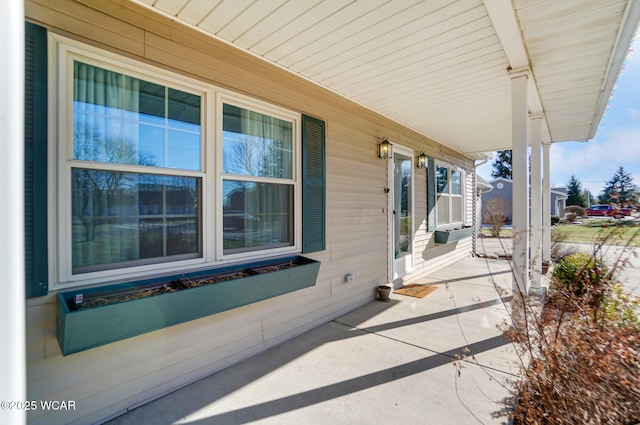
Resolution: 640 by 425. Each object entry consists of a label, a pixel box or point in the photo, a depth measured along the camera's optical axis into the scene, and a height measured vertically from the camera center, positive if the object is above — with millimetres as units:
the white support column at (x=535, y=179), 4543 +547
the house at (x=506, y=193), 23483 +1565
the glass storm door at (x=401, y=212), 4875 +3
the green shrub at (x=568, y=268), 4054 -827
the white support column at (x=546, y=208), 6020 +89
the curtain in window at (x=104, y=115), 1871 +656
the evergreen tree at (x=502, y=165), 29219 +4792
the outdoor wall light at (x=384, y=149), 4508 +981
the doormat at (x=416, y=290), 4684 -1312
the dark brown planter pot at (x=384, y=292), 4359 -1204
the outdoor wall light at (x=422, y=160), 5638 +1008
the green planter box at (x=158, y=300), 1646 -600
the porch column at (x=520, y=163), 2996 +513
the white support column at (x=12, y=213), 713 -2
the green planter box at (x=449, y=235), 6165 -503
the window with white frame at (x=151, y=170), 1854 +321
